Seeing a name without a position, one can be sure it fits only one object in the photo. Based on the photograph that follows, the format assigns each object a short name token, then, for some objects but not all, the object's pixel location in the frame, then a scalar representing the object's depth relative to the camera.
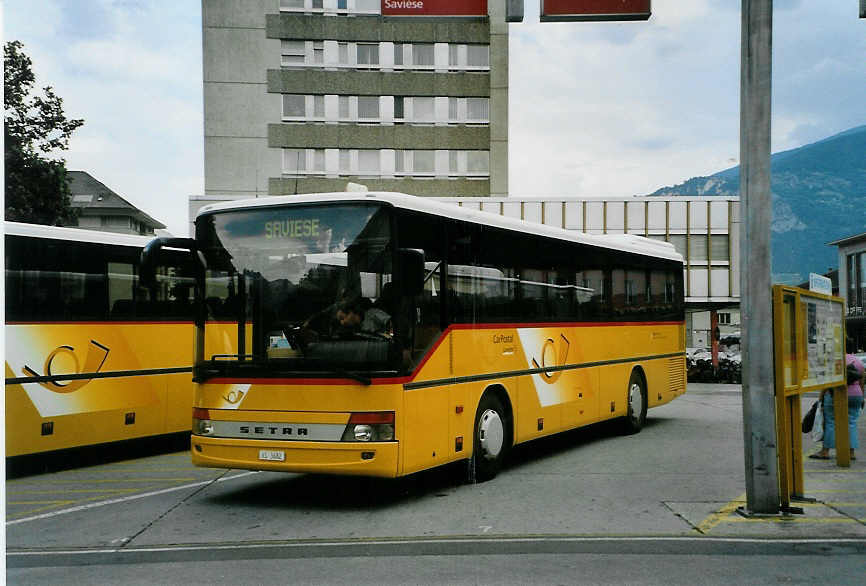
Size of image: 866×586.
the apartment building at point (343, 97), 55.12
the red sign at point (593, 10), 9.16
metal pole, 8.60
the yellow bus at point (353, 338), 9.14
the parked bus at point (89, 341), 11.73
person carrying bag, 12.41
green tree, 33.31
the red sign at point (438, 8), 9.41
